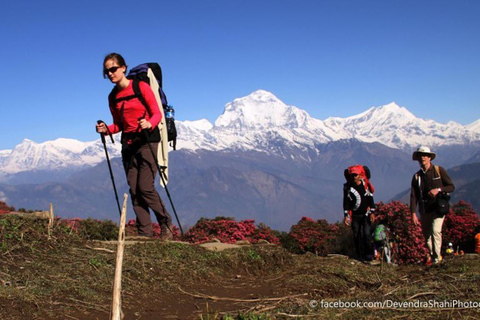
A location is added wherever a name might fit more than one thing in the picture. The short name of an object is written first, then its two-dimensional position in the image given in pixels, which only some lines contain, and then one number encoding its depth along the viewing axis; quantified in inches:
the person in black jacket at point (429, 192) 416.5
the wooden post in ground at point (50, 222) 293.4
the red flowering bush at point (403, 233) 522.0
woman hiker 335.9
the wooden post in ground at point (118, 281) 115.3
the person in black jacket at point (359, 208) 466.3
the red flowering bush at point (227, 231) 611.5
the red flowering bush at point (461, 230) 679.7
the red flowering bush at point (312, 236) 714.8
